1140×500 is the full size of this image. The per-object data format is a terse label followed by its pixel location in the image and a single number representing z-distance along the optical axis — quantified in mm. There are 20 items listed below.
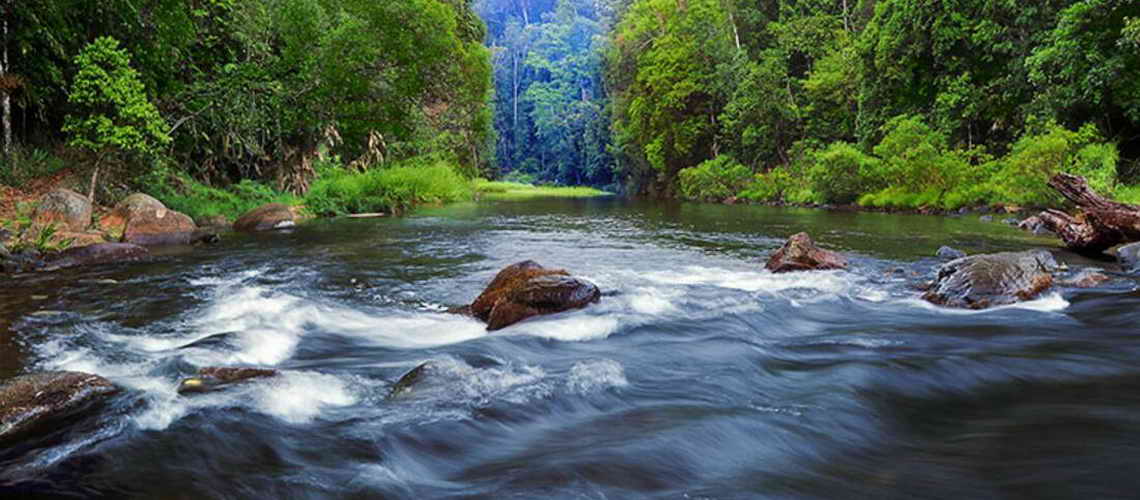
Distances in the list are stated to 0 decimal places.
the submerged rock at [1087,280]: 7715
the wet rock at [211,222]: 15975
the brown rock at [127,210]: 13133
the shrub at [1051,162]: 16578
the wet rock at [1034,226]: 13977
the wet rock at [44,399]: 3383
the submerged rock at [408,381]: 4242
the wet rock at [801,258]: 9414
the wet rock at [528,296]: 6398
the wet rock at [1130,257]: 8871
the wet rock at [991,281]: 6957
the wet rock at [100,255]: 9648
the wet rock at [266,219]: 15859
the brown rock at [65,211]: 11484
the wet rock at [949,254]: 10141
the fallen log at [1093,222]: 10133
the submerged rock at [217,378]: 4090
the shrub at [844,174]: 24252
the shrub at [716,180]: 35281
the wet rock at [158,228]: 12742
